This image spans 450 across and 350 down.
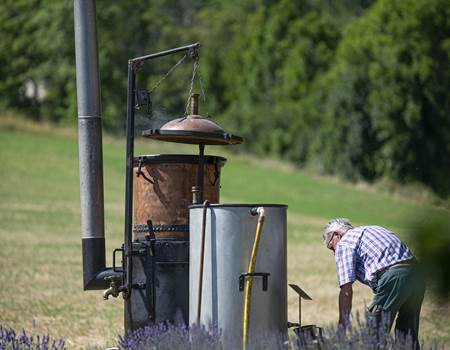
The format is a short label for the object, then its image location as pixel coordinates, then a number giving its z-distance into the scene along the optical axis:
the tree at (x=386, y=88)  87.69
